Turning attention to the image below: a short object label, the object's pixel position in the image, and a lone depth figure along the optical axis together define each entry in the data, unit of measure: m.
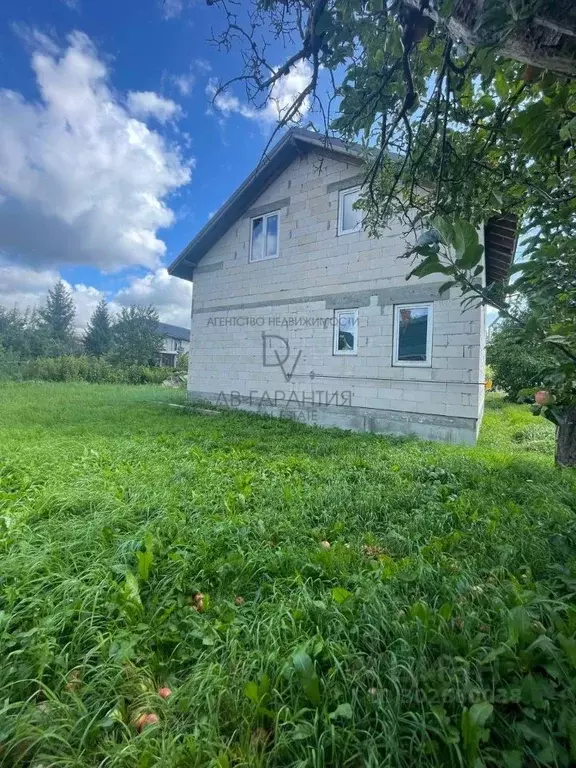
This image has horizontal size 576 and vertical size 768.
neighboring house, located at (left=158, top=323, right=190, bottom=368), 38.03
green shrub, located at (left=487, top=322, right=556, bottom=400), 12.42
